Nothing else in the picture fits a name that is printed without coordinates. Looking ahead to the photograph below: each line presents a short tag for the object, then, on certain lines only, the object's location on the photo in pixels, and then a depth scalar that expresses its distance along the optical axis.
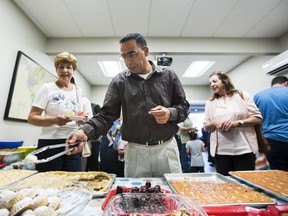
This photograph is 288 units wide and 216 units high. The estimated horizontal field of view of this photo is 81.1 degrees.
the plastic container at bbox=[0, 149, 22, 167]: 1.52
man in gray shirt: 1.11
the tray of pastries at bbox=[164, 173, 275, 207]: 0.67
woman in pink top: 1.40
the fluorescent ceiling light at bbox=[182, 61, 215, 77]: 4.21
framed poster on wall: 2.27
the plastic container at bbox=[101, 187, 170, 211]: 0.61
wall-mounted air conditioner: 2.72
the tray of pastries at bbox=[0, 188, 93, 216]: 0.45
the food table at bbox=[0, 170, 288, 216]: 0.55
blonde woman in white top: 1.26
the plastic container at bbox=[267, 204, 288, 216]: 0.49
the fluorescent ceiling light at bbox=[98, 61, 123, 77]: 4.10
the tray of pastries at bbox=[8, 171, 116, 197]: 0.76
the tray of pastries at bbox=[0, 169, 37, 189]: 0.84
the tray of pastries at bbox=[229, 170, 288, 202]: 0.76
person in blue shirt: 1.73
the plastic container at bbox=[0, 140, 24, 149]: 1.92
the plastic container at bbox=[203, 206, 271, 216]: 0.52
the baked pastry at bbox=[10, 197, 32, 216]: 0.45
